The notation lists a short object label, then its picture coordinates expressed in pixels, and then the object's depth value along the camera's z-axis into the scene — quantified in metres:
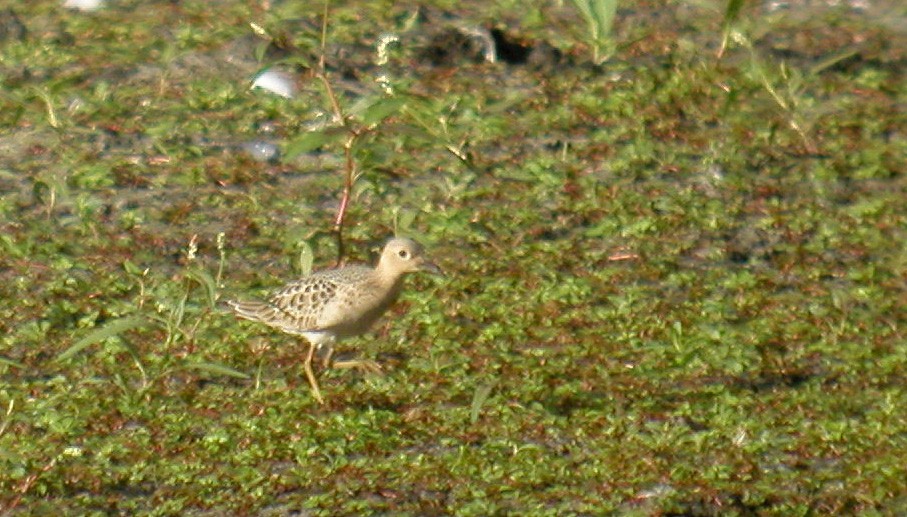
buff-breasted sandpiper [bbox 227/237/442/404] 14.94
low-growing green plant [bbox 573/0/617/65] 9.77
